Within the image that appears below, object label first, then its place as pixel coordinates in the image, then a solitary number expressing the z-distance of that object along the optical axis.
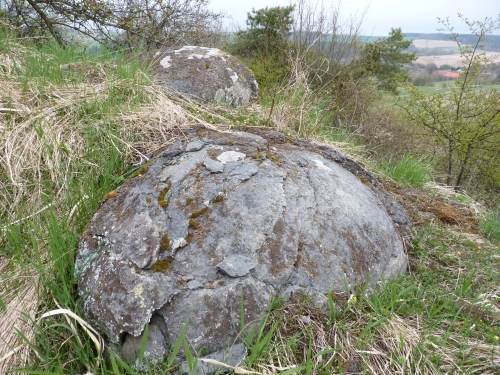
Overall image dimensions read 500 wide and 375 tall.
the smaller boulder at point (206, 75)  3.91
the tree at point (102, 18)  5.38
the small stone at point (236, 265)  1.57
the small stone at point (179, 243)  1.65
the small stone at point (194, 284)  1.52
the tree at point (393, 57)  13.66
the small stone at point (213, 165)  1.99
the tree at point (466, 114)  6.05
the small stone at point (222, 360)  1.35
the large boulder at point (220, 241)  1.46
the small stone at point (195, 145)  2.20
